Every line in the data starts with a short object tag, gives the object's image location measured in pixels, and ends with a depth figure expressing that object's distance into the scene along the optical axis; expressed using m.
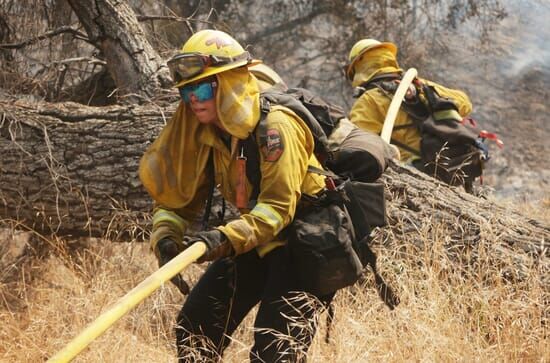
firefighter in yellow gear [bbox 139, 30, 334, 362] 6.66
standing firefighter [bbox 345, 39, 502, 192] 13.01
